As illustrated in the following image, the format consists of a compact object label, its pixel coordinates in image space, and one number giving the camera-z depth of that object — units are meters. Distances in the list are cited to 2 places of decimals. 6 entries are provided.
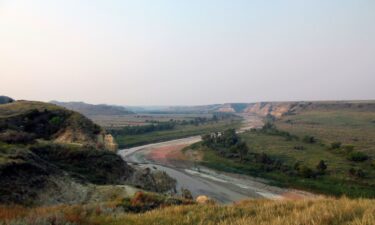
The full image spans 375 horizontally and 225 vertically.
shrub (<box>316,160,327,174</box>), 46.79
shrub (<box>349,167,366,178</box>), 42.74
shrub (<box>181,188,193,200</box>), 34.44
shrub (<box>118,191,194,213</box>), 13.45
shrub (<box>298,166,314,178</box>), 45.37
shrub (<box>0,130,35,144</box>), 32.77
